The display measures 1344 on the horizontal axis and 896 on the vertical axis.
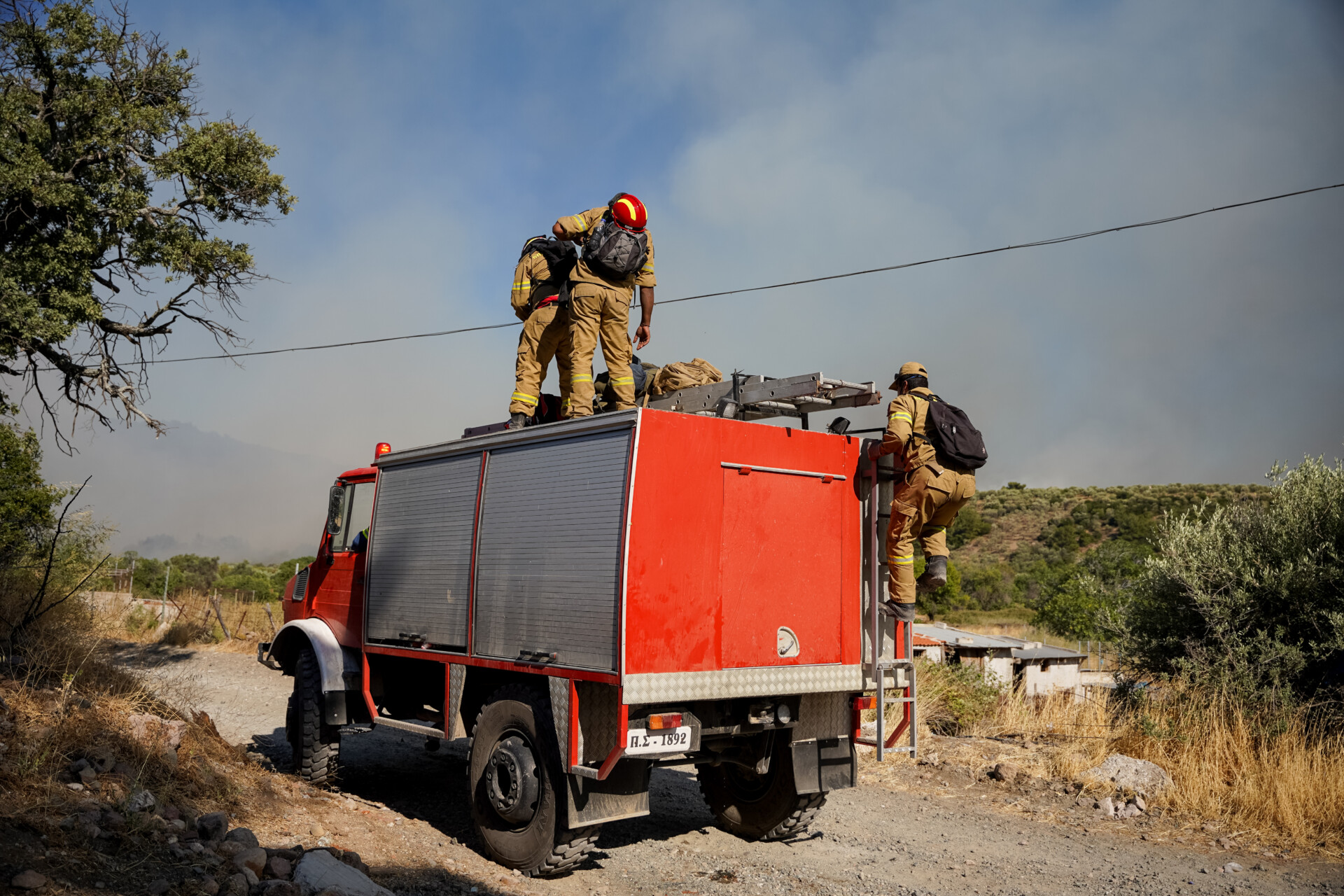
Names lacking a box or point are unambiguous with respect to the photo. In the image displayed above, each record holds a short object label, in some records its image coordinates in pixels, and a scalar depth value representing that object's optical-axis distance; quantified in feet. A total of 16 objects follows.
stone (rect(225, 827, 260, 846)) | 17.31
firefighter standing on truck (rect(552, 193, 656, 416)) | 24.23
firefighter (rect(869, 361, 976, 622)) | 21.35
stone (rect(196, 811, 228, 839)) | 17.43
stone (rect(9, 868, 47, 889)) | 12.77
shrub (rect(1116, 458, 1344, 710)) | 30.53
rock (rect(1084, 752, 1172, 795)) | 26.99
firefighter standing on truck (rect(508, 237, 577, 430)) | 25.03
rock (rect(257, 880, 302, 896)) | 14.40
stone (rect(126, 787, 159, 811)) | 17.31
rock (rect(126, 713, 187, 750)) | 21.58
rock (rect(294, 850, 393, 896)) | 15.57
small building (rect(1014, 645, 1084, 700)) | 65.36
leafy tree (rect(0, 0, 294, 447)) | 37.17
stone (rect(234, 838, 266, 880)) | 15.75
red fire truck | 18.01
